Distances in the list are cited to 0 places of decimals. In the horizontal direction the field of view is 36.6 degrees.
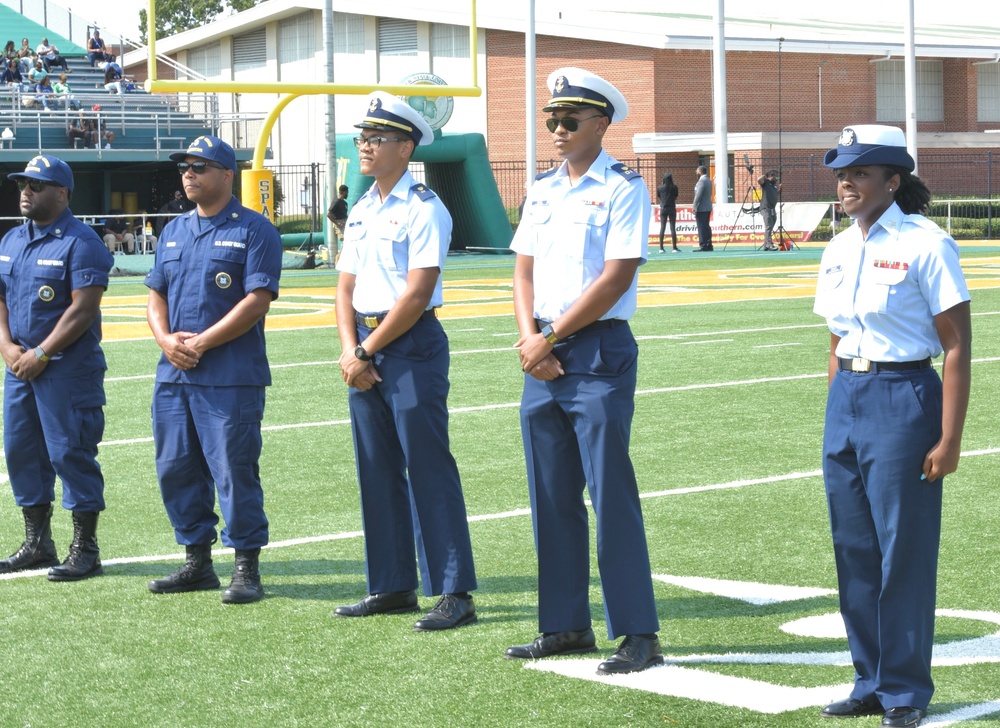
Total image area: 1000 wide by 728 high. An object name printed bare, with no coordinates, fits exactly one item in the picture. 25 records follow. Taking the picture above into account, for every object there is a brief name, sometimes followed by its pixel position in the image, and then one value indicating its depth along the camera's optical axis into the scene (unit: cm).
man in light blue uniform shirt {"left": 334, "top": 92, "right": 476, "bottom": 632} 597
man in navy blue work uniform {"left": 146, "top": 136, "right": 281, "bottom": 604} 649
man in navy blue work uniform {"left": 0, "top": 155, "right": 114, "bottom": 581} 697
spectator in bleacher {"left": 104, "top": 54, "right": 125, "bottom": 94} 4291
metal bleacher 3747
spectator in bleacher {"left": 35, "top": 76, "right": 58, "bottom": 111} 3830
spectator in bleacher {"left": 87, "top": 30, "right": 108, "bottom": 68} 4528
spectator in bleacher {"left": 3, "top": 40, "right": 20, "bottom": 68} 4092
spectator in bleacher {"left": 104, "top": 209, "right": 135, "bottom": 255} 3462
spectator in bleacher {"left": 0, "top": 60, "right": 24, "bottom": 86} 4019
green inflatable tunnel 3334
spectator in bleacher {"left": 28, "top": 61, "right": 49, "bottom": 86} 4050
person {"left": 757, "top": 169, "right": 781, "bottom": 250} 3322
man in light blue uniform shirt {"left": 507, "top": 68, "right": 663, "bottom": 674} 528
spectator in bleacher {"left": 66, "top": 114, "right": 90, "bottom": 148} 3781
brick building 4891
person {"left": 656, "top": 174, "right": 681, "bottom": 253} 3384
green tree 8838
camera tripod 3669
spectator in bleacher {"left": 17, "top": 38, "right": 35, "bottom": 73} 4128
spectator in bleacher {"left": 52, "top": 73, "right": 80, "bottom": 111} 3822
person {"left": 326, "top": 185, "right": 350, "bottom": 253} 2894
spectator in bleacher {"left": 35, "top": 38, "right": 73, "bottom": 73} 4269
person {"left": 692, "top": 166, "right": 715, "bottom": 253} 3381
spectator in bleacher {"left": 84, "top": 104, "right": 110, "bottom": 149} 3788
